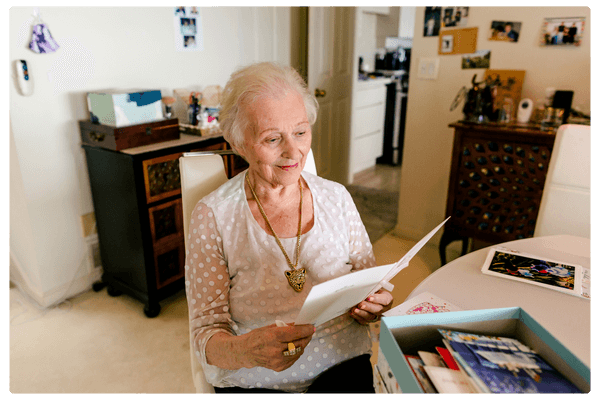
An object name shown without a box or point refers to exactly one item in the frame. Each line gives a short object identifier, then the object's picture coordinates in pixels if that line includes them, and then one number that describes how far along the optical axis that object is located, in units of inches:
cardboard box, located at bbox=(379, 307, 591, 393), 22.1
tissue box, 76.7
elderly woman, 39.2
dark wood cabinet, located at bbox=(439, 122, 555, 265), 83.0
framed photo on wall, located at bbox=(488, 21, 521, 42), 90.3
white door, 126.0
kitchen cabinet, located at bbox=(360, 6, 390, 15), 166.7
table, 33.4
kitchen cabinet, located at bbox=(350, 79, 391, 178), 161.6
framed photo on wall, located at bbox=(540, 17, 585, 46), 83.9
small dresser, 76.9
